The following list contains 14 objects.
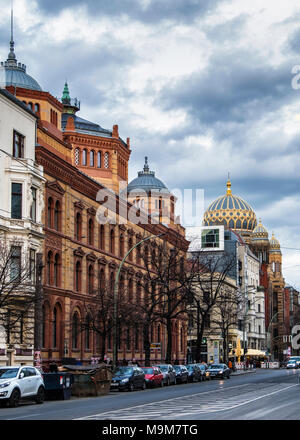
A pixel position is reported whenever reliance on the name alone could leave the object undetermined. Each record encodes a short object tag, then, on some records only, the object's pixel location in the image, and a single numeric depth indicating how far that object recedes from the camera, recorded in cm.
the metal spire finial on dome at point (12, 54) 6156
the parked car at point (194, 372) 5869
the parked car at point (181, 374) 5553
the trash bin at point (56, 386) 3616
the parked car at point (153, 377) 4803
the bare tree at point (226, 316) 8431
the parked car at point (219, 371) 6481
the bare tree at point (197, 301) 6488
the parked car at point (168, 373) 5176
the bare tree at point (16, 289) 3850
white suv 3048
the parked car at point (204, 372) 6162
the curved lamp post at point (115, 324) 4455
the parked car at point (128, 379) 4303
